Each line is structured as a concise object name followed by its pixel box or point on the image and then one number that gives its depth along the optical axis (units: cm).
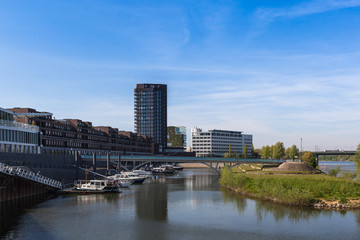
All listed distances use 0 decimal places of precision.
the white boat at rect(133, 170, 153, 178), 14292
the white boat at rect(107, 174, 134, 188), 10373
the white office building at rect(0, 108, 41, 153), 8427
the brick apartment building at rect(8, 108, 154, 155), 14055
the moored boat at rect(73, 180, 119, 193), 8544
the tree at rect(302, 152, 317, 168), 14288
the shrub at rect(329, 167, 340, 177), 9936
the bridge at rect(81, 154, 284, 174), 13975
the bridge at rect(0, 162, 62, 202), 6650
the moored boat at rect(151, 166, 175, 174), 18312
